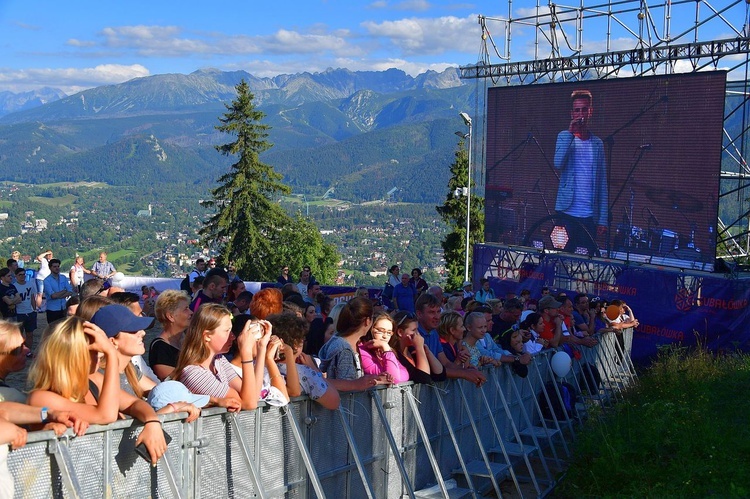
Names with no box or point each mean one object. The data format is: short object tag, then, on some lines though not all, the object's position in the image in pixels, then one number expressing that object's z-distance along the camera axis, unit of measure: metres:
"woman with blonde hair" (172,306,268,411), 4.38
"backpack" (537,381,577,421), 9.68
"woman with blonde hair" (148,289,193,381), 4.97
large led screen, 16.23
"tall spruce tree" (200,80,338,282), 43.28
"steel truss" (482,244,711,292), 15.70
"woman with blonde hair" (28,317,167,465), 3.51
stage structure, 15.95
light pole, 25.57
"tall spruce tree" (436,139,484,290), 41.03
